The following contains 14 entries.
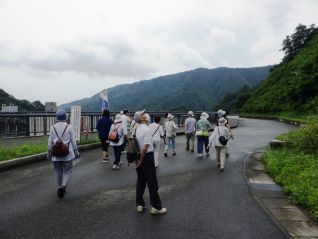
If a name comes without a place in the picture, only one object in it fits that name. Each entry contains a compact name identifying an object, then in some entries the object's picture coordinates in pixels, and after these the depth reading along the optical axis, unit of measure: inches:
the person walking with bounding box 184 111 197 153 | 378.7
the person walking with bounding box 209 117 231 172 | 279.7
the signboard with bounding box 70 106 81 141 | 381.5
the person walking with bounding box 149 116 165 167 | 281.1
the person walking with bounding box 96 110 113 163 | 304.5
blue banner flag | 414.5
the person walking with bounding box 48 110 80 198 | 191.1
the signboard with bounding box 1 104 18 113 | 756.5
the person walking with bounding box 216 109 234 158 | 331.6
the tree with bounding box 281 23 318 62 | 2378.9
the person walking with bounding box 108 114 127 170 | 280.0
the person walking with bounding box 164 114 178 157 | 359.1
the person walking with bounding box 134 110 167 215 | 164.8
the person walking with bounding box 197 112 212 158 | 347.4
